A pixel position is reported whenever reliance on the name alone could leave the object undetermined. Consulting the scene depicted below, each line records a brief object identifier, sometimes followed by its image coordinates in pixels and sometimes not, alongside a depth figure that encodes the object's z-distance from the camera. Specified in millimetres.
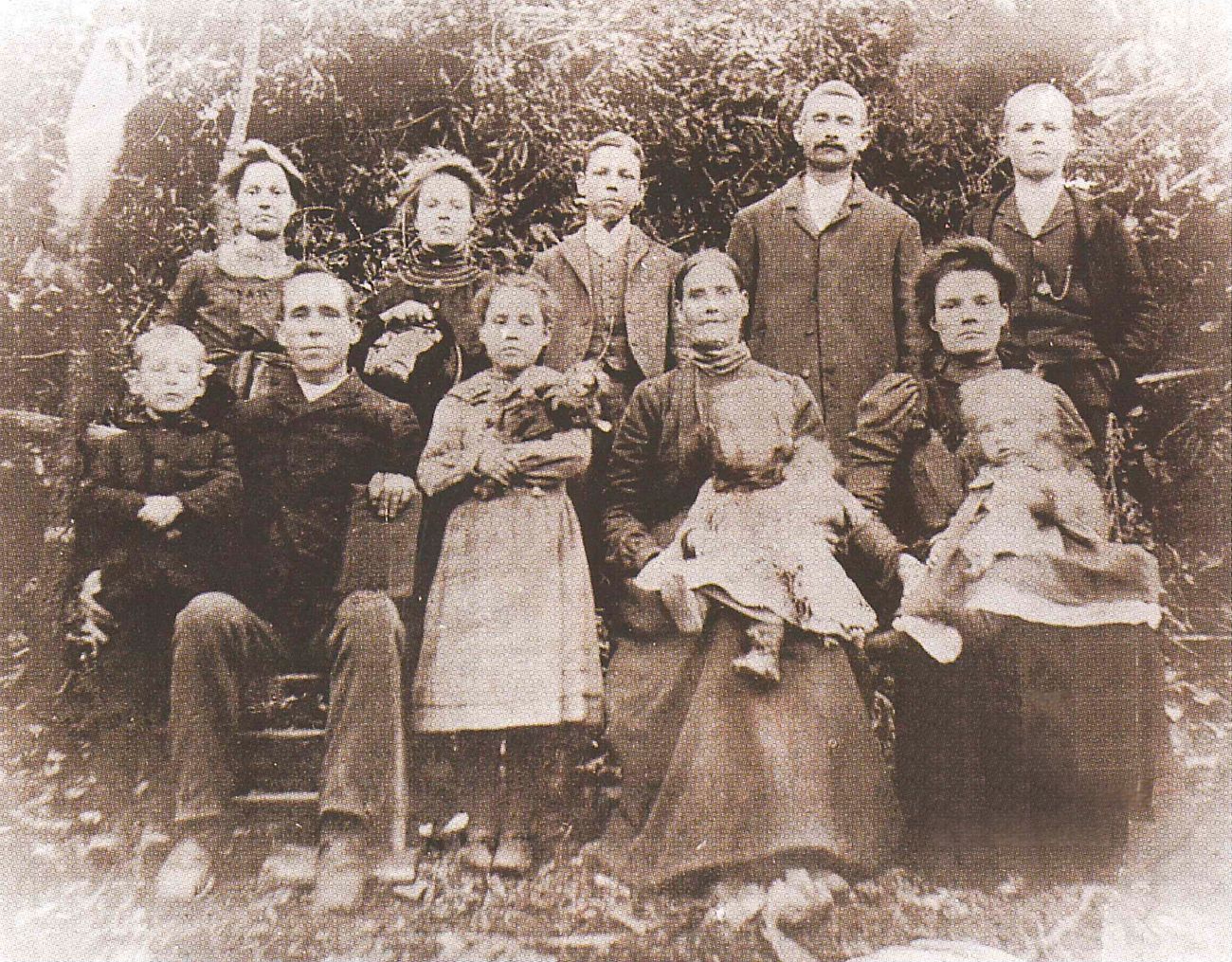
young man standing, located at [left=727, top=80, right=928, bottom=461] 4316
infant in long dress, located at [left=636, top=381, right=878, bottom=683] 3934
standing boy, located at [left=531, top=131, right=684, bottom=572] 4387
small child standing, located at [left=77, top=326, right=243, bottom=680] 4184
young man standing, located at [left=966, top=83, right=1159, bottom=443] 4312
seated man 3949
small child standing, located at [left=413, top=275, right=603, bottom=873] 3961
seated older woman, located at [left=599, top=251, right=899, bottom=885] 3781
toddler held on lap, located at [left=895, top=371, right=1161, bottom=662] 3961
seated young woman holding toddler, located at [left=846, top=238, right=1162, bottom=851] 3850
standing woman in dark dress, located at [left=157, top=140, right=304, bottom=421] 4422
